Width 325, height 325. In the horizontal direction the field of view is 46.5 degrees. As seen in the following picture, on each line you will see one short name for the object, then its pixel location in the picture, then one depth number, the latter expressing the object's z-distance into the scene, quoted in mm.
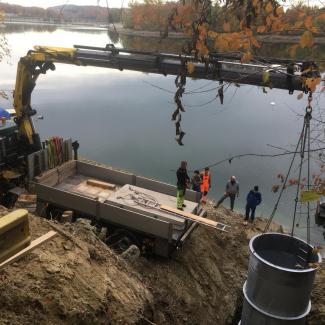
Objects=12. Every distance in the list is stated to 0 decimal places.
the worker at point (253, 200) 10555
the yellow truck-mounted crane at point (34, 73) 8289
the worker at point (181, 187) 8141
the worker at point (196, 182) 11070
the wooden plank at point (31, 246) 4402
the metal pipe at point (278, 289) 4523
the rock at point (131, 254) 7148
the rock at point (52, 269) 4707
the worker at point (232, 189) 11312
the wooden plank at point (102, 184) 9203
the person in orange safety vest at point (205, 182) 11148
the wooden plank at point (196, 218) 7715
